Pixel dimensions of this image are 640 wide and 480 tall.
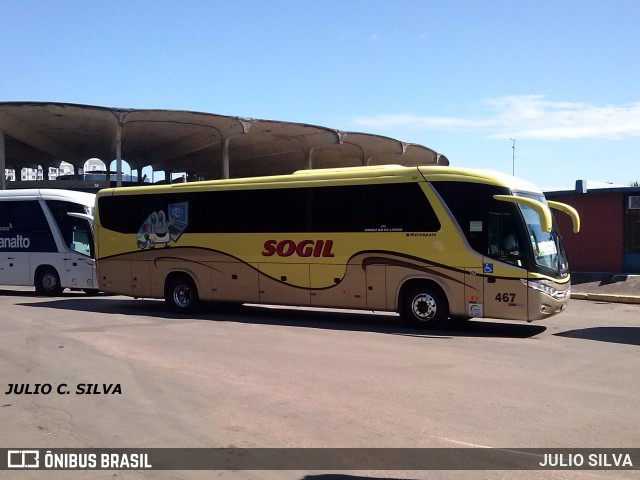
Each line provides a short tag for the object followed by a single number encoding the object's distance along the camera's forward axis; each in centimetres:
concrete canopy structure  4244
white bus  2077
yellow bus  1237
